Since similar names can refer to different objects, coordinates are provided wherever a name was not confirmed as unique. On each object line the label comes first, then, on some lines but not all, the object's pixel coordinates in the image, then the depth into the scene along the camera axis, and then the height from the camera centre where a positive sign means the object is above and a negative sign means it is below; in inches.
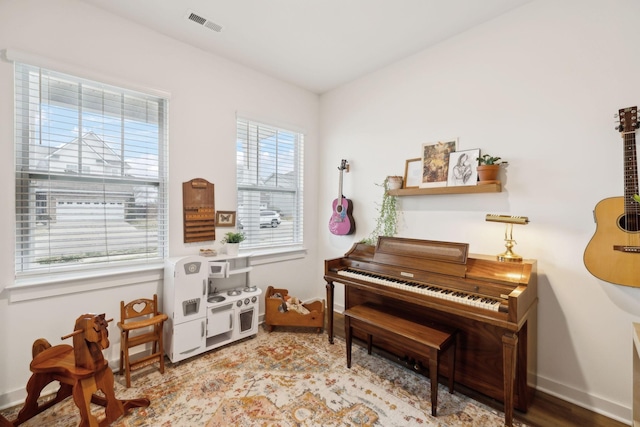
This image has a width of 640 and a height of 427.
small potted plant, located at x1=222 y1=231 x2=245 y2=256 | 107.9 -11.1
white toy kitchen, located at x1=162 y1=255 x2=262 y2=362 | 90.5 -33.0
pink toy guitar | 128.7 -1.1
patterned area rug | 68.2 -50.3
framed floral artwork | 98.0 +18.3
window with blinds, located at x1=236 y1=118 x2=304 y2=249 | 122.5 +13.5
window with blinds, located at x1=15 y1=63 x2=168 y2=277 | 77.2 +12.3
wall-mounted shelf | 84.6 +7.6
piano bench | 68.2 -32.2
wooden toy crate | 113.1 -42.4
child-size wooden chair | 81.0 -37.0
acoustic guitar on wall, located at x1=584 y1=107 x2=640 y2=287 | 63.4 -4.1
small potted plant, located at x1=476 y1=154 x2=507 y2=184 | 85.0 +13.2
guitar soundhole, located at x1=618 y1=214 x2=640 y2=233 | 63.4 -2.4
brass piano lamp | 75.7 -5.9
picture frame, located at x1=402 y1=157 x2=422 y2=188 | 105.9 +15.3
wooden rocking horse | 58.9 -33.8
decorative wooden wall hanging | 103.3 +1.2
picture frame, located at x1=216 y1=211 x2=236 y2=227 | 112.0 -2.2
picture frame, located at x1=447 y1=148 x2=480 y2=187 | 91.1 +14.9
